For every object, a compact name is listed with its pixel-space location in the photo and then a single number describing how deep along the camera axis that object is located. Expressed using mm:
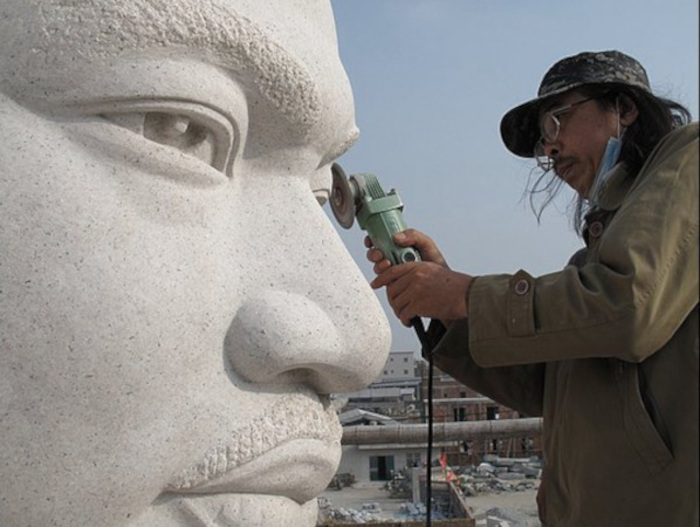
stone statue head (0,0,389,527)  1110
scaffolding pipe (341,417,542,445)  3078
